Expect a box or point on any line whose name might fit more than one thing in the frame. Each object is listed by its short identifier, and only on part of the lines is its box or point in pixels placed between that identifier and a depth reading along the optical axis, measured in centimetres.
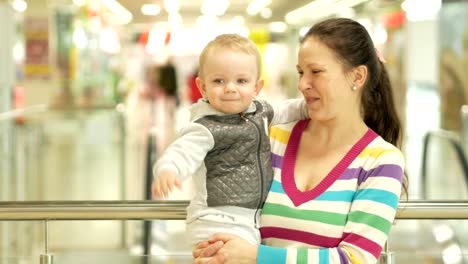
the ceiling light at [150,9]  1468
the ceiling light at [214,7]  1474
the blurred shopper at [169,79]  1414
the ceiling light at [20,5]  1228
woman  191
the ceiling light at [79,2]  1427
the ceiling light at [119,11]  1406
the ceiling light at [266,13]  1507
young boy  204
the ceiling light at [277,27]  1617
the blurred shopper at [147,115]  1049
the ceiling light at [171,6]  1434
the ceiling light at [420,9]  1368
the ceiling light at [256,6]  1414
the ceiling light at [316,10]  803
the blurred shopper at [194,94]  1078
